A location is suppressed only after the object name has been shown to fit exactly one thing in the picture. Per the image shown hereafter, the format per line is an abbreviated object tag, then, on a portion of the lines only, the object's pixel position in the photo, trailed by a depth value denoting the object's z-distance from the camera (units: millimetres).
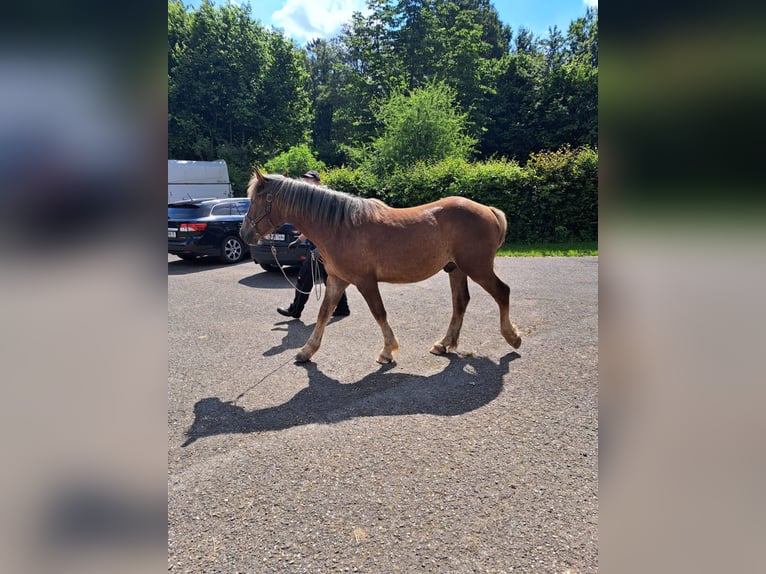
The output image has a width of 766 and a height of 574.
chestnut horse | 4559
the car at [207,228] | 10648
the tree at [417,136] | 18203
